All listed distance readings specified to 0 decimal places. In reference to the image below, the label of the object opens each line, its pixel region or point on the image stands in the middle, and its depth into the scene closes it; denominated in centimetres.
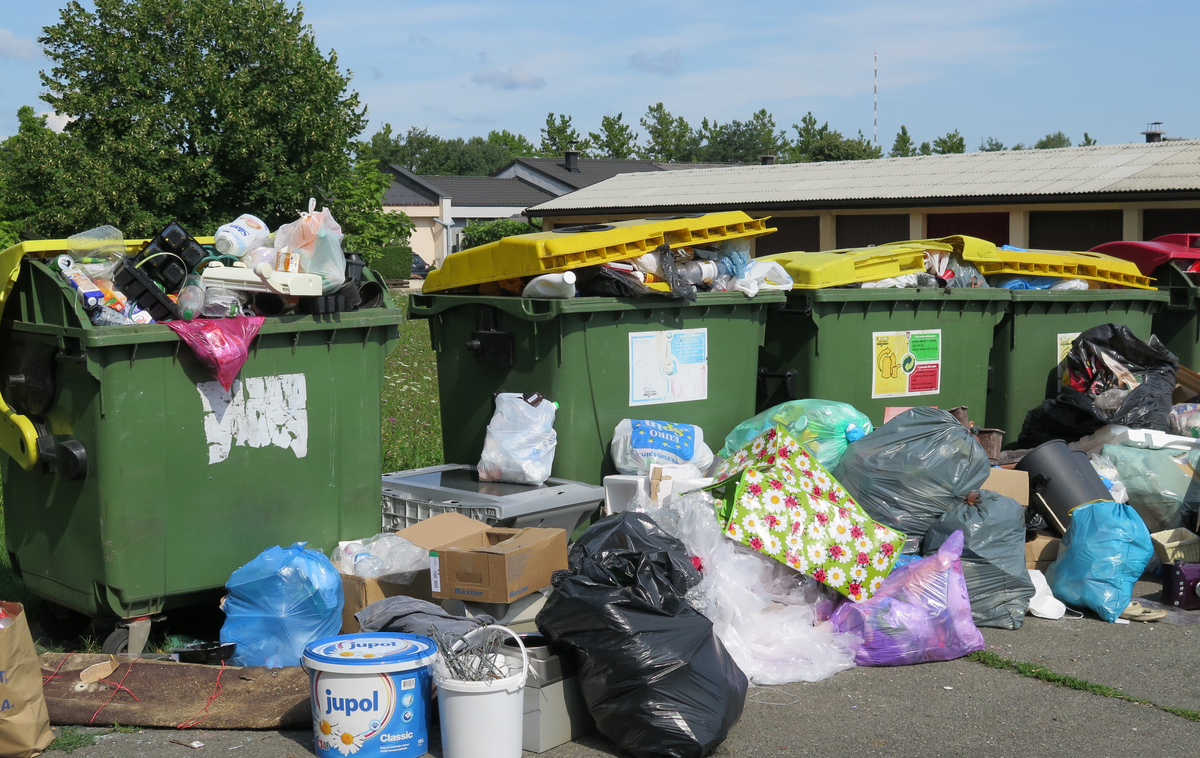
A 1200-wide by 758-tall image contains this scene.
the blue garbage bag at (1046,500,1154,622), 462
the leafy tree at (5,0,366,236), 2183
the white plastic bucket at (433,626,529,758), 311
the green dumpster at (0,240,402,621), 384
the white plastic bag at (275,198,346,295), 425
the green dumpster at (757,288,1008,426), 605
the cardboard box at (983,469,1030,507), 511
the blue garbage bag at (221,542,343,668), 386
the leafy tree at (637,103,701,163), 6091
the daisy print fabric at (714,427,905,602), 410
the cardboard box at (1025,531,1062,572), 497
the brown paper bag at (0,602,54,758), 318
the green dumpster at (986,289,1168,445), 698
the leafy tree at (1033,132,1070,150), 6456
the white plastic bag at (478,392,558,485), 492
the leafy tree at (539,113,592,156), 6234
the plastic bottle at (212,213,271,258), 429
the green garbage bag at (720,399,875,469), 523
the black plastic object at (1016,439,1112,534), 513
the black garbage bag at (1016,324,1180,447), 626
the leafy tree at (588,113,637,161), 5903
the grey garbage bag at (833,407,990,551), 470
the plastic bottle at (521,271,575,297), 496
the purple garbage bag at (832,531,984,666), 404
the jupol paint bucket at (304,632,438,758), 318
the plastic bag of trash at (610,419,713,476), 510
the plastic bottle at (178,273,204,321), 406
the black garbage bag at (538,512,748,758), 323
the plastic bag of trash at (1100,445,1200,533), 546
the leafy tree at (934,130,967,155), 5747
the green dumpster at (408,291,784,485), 510
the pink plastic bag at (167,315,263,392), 393
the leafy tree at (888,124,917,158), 5744
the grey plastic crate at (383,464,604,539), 452
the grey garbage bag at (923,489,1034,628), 446
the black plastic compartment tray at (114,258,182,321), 400
